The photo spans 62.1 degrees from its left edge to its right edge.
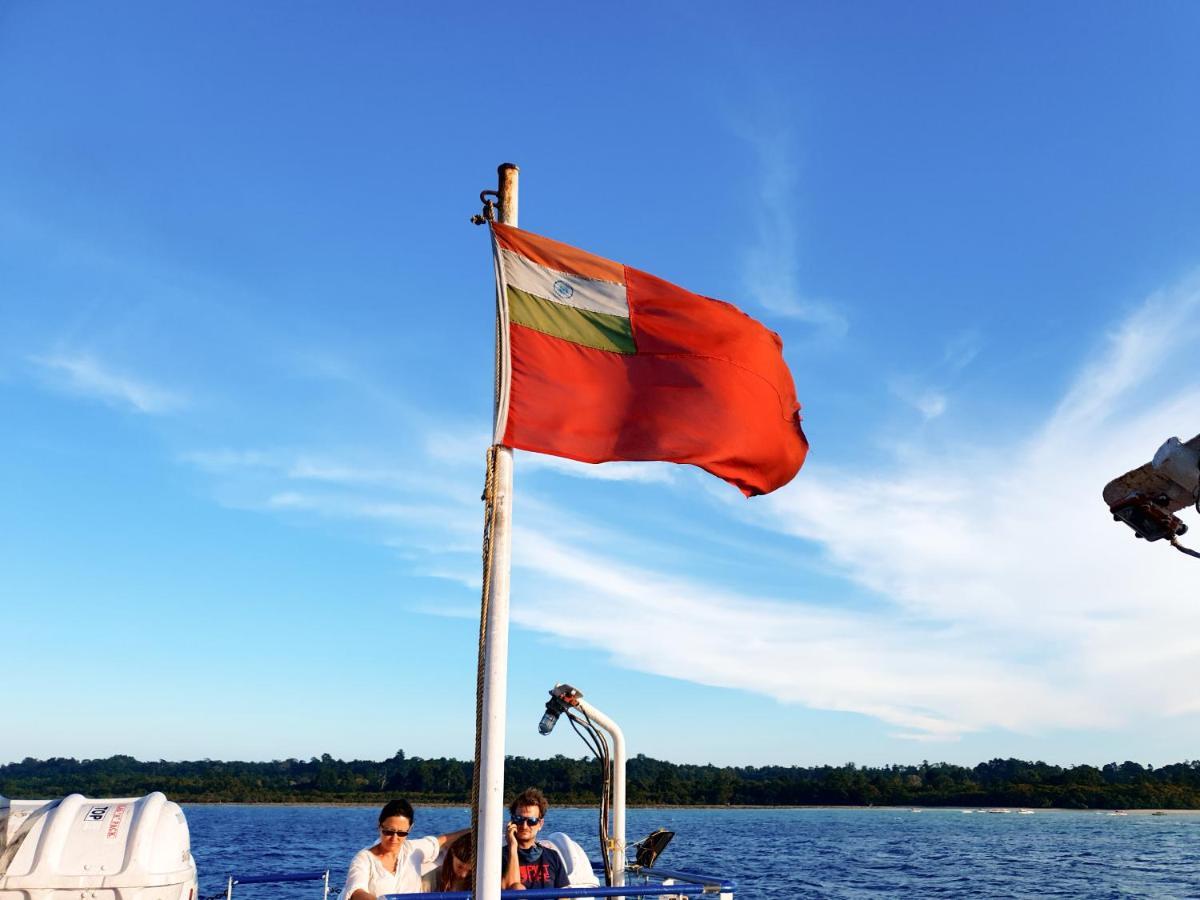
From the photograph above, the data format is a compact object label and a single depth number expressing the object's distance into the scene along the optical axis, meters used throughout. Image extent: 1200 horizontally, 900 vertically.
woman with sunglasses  8.97
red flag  7.85
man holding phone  9.74
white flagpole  6.47
